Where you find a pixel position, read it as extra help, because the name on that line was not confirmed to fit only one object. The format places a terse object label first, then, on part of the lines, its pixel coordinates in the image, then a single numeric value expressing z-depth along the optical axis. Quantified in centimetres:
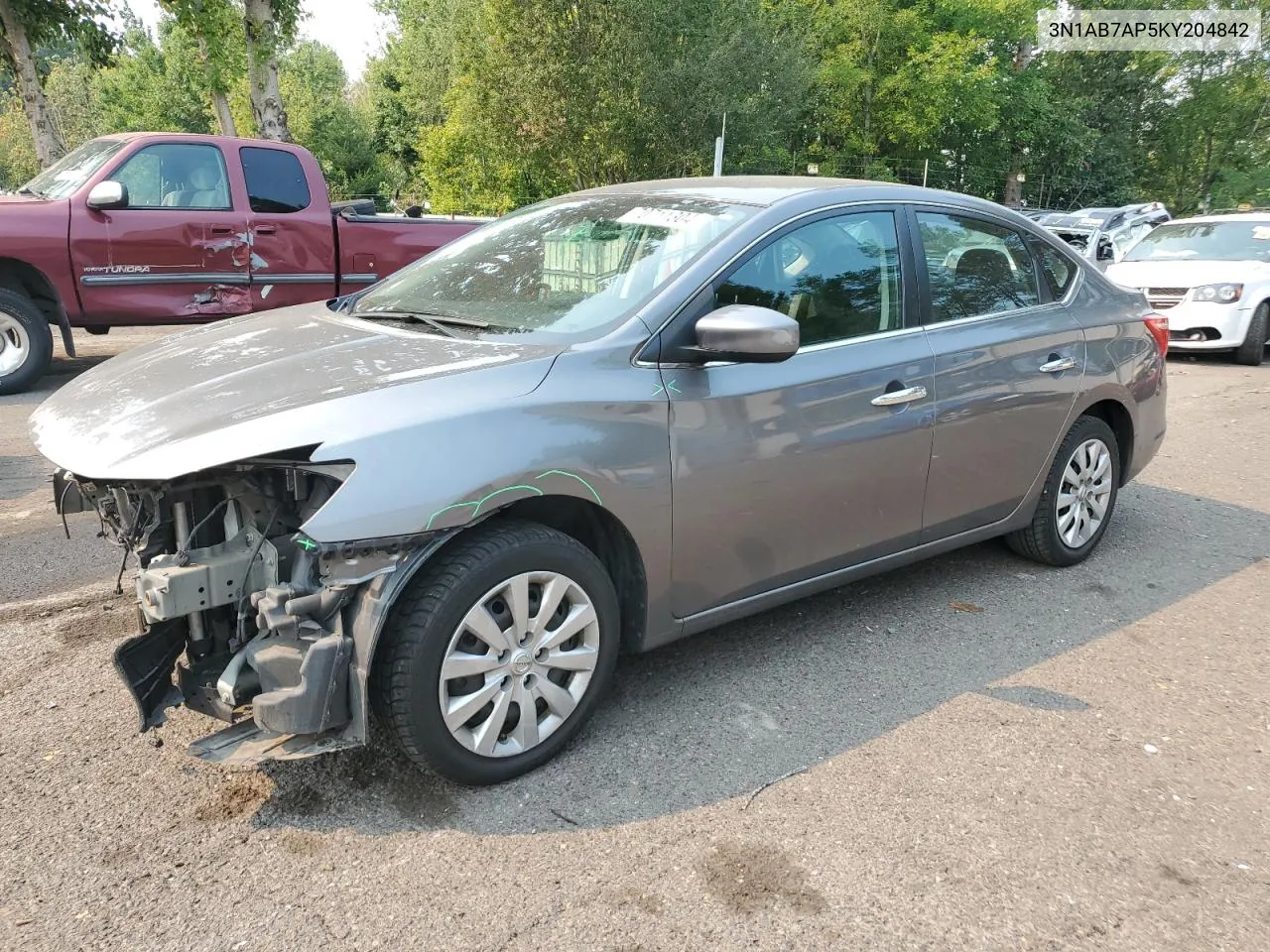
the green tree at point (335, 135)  4059
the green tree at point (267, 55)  1410
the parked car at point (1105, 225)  2030
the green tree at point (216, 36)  1322
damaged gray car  262
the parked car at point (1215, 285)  1123
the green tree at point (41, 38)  1429
